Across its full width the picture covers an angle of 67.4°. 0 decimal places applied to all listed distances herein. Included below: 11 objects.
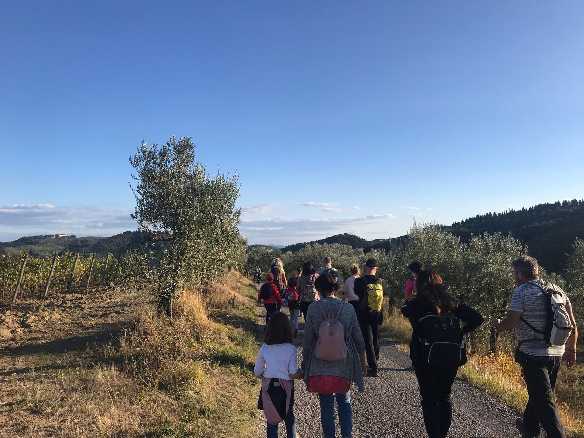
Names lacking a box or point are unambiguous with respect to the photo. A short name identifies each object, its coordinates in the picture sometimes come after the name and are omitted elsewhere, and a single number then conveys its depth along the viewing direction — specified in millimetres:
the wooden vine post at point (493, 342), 17284
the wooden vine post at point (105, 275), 30672
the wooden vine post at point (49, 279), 22703
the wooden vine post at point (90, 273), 27444
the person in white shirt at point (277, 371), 5098
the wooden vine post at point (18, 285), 19938
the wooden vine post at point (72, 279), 26731
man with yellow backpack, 9352
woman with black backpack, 4992
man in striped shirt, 5352
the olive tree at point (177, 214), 13648
